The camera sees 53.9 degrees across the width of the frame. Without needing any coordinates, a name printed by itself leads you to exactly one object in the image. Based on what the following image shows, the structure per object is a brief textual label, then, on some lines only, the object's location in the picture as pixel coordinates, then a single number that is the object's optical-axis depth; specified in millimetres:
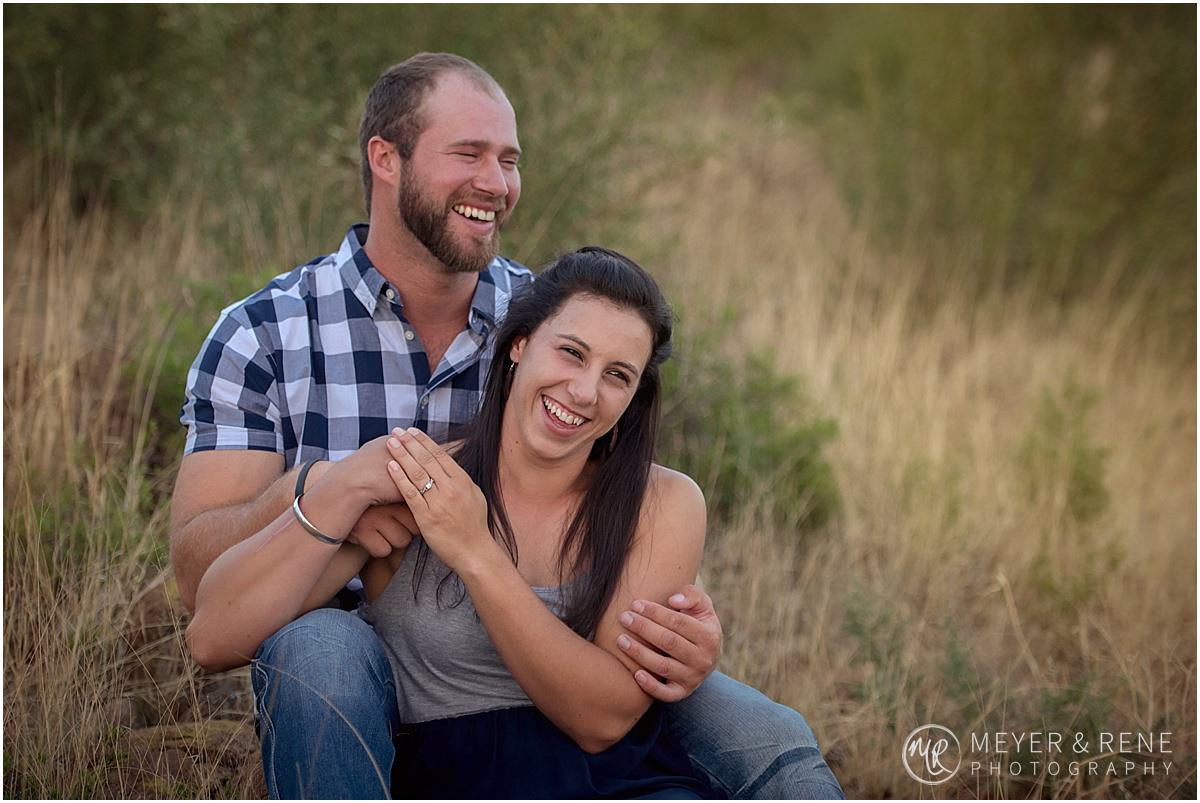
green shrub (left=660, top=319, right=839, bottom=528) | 5016
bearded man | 2334
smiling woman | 2408
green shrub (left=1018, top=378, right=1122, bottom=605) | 5059
